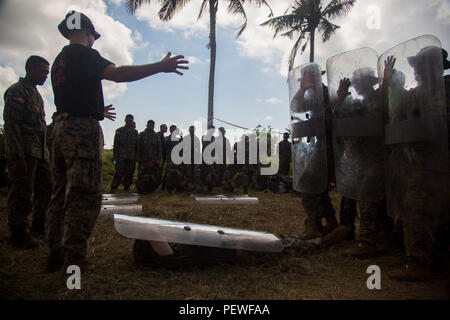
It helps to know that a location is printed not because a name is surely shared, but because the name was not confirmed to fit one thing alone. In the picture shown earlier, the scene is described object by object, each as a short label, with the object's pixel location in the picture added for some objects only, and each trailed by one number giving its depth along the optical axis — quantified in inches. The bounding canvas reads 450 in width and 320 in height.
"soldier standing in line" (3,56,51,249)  116.0
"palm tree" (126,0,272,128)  468.4
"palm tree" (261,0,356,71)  577.0
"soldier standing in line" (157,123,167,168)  366.3
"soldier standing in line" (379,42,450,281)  75.9
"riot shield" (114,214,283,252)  81.9
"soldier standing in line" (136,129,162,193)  336.5
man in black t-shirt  82.6
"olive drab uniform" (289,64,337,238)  116.5
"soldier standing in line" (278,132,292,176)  418.9
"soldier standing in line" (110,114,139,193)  330.3
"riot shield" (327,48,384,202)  98.0
